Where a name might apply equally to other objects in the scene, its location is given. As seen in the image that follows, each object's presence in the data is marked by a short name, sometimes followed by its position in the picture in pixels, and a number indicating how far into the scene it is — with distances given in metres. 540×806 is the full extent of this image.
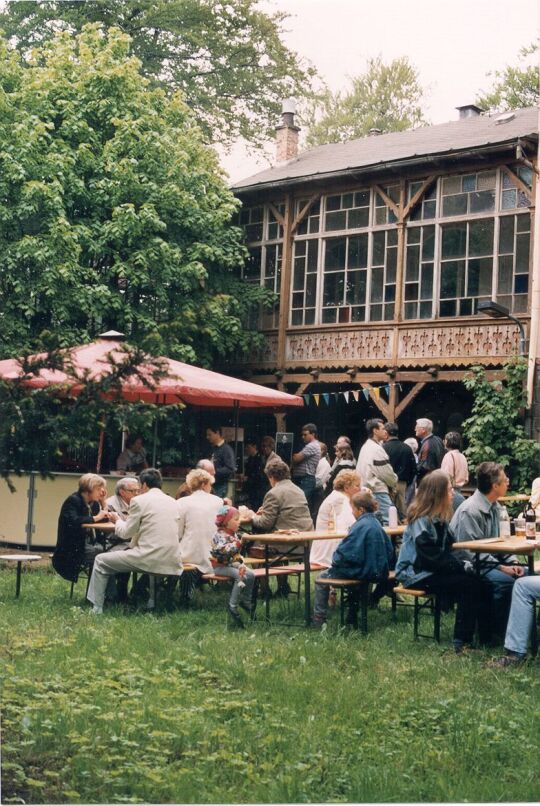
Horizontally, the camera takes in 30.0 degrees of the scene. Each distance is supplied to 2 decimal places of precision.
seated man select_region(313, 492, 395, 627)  7.75
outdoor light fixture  16.20
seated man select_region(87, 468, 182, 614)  8.33
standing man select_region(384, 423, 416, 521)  12.05
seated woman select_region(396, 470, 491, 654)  7.22
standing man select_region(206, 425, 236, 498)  12.34
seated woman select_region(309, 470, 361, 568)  8.80
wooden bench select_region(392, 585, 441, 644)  7.41
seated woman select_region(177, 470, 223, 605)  8.65
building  17.34
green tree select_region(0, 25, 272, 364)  7.79
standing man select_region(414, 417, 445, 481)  12.28
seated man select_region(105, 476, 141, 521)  9.48
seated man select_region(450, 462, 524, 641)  7.43
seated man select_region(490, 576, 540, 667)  6.61
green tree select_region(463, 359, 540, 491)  16.47
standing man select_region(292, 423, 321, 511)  14.23
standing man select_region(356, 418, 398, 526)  11.30
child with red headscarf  8.31
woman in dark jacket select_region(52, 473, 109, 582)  9.00
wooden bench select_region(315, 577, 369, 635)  7.71
